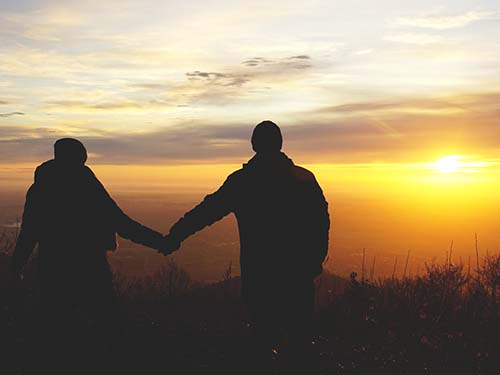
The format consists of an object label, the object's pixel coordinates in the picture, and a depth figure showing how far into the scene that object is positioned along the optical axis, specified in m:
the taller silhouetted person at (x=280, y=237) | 6.30
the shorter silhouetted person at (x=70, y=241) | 6.48
